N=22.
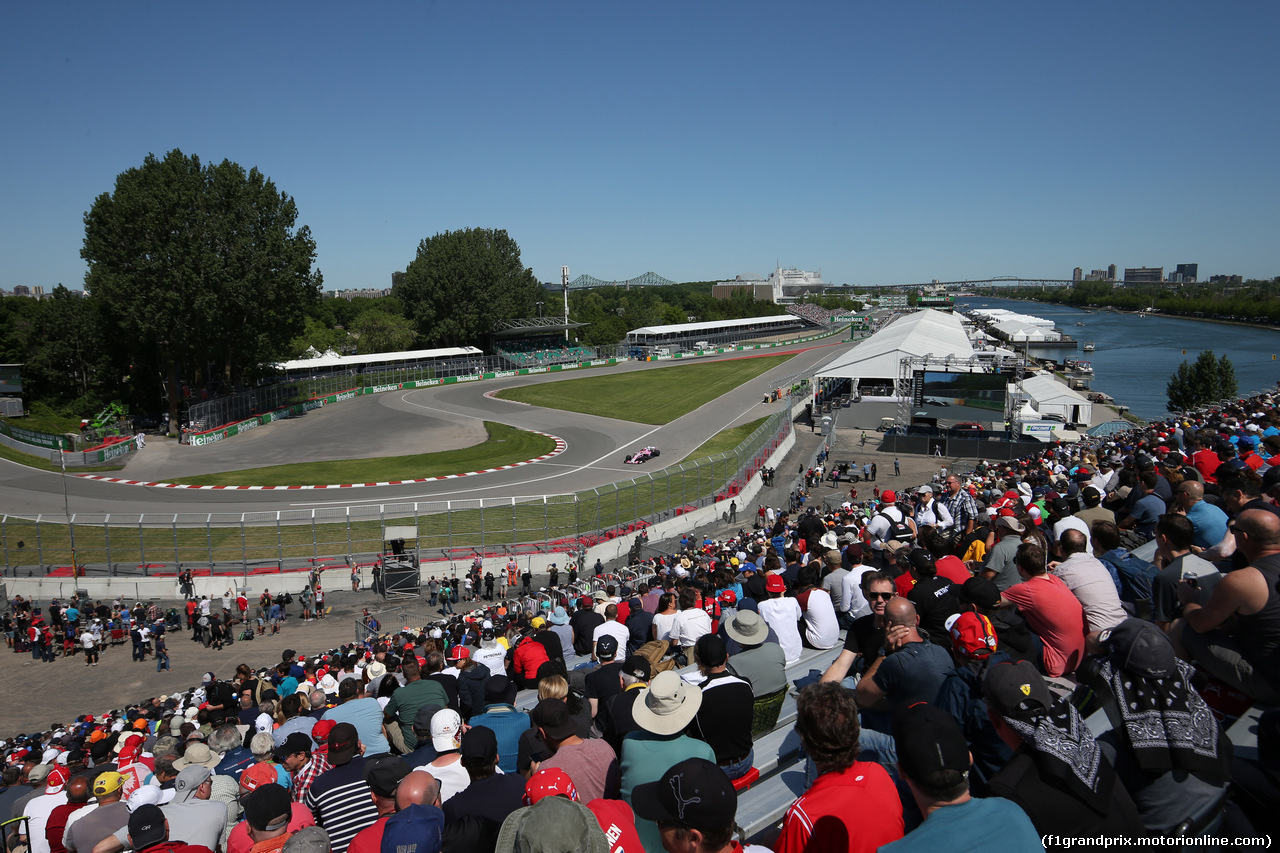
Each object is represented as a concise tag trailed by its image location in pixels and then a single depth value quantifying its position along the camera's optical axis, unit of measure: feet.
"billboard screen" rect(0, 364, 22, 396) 187.83
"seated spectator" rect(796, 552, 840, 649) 24.99
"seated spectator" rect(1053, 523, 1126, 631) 17.49
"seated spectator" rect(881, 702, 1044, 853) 9.02
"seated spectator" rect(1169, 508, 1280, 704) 13.25
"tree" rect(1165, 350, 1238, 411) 199.11
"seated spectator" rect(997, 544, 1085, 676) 16.55
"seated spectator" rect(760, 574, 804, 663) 23.48
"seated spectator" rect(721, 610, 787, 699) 18.04
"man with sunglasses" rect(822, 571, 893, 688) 17.56
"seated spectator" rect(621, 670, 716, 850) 13.82
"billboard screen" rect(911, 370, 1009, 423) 129.59
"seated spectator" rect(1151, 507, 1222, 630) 17.94
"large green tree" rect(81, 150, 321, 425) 155.12
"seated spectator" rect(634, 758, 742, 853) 10.09
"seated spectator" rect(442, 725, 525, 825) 13.30
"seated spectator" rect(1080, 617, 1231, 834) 10.69
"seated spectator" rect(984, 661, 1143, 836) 10.03
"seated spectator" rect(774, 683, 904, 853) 10.46
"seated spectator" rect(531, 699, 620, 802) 14.89
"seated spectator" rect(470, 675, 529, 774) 18.92
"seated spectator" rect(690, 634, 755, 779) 15.28
